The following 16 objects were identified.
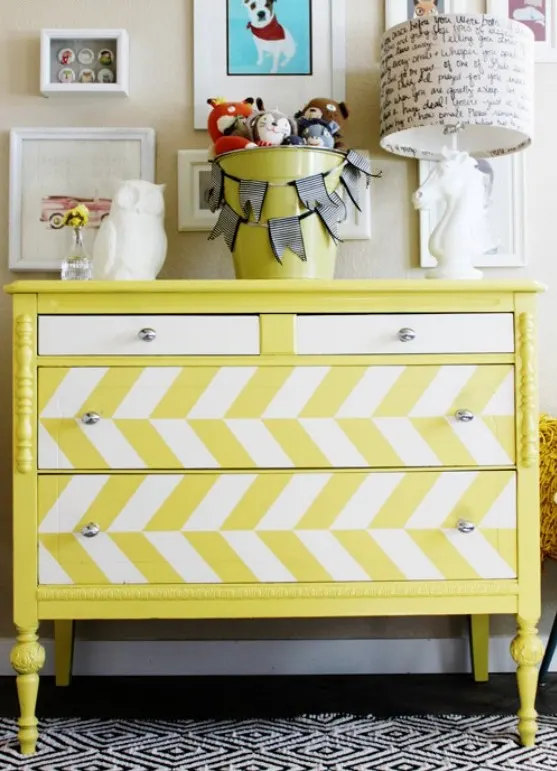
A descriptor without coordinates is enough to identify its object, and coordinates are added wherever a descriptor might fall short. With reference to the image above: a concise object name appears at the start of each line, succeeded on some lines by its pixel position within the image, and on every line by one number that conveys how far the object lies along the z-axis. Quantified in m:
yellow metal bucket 1.83
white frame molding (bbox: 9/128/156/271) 2.20
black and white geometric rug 1.67
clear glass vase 1.99
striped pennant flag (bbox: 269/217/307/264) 1.83
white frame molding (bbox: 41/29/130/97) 2.18
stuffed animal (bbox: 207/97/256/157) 1.93
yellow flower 1.96
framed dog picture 2.21
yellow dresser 1.71
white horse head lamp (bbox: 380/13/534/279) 1.88
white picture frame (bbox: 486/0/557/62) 2.22
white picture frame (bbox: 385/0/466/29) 2.22
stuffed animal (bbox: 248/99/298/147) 1.88
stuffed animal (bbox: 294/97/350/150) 2.00
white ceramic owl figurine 1.94
